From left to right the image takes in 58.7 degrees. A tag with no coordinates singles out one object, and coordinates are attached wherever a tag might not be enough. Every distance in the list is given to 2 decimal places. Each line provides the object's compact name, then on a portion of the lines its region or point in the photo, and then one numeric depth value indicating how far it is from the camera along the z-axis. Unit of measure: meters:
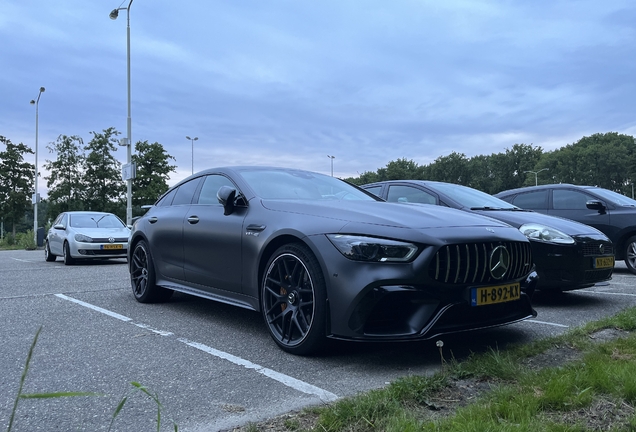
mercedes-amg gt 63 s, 3.36
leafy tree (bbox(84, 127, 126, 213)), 51.72
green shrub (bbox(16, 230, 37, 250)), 26.48
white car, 12.57
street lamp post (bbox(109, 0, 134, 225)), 21.66
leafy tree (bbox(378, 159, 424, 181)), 90.91
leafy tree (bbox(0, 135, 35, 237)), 53.44
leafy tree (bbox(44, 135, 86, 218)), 51.03
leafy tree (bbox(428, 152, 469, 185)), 97.06
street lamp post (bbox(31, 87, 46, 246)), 34.28
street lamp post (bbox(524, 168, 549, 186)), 86.64
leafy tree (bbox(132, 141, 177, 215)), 57.59
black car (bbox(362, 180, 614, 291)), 5.51
